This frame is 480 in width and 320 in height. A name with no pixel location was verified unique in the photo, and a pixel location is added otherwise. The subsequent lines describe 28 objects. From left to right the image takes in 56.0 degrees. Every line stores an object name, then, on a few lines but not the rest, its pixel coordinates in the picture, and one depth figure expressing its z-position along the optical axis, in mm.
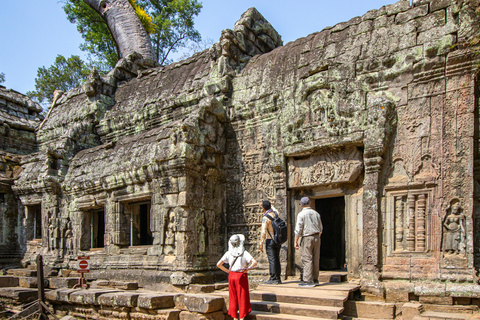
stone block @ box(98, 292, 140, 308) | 6998
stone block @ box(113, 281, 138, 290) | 8664
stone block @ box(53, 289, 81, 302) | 8148
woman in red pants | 5823
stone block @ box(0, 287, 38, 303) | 8711
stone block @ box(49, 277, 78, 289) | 9258
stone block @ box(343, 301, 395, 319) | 5965
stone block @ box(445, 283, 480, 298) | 5754
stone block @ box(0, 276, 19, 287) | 9914
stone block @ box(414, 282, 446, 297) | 6031
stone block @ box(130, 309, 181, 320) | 6527
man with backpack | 7078
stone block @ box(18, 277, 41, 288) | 9586
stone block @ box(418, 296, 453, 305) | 5949
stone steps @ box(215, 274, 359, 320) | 5809
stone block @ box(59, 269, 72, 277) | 11094
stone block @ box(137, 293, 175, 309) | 6672
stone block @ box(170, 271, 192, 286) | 8383
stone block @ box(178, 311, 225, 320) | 6219
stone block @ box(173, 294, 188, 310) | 6598
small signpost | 8695
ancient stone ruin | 6457
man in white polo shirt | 6621
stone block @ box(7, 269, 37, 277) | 11180
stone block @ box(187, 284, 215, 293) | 7934
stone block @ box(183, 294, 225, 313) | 6172
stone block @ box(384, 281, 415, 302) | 6316
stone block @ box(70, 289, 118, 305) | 7643
